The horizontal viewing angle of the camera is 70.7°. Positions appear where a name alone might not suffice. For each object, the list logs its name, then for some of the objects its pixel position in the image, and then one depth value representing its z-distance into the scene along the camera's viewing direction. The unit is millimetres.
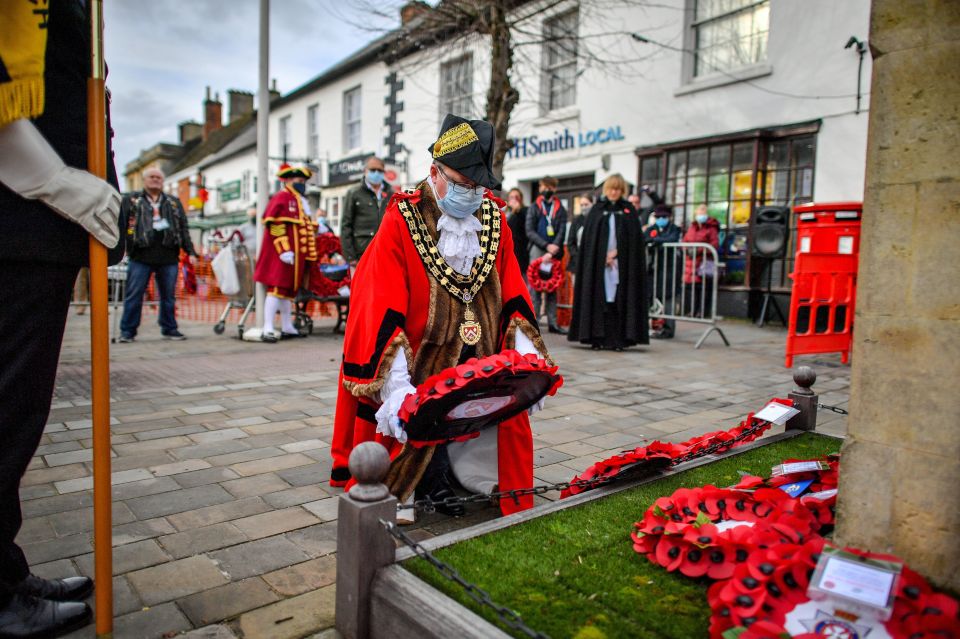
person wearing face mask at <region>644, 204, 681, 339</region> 9344
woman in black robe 7969
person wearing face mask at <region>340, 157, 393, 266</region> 8281
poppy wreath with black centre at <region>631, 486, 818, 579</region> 2037
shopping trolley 9727
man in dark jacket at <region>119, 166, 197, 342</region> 7873
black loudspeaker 10727
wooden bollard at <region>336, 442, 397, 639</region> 1871
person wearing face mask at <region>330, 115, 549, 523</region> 2678
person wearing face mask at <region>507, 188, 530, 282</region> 9685
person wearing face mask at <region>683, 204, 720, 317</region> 9457
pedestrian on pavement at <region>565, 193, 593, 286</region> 8734
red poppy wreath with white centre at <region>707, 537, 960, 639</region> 1546
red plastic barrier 6648
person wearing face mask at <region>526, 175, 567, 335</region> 9562
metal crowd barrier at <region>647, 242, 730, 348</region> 8883
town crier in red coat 8094
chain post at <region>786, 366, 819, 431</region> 3674
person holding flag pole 1810
